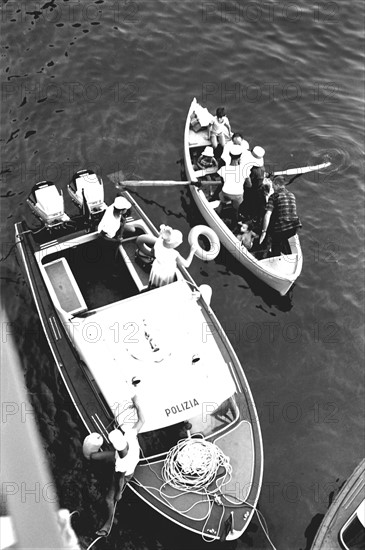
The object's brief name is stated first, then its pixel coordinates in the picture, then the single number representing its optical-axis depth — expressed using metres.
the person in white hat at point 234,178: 13.85
